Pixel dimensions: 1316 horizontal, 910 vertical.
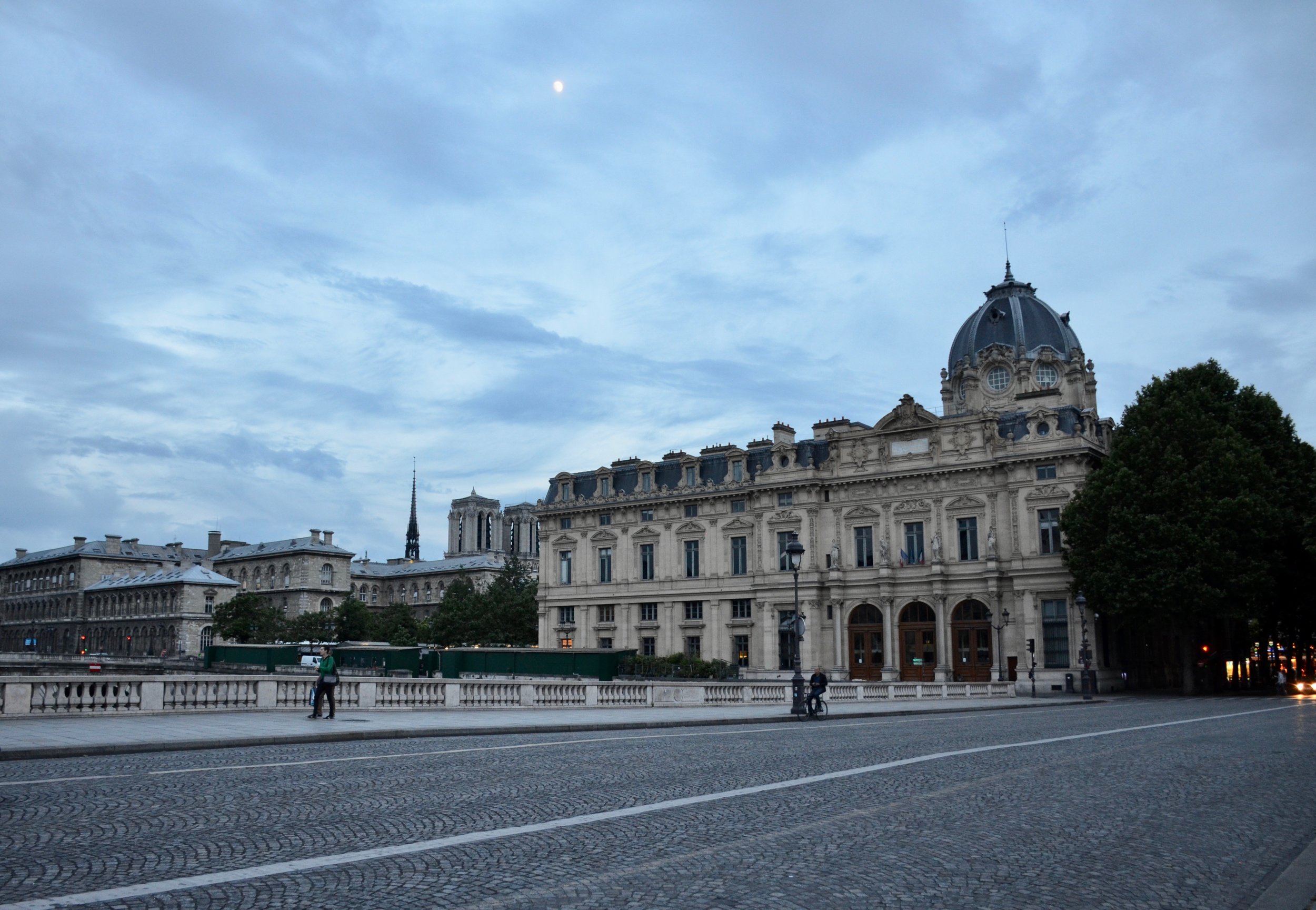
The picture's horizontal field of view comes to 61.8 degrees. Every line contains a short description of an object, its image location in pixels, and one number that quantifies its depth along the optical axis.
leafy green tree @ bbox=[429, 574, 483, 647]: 100.12
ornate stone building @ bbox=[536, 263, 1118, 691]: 62.84
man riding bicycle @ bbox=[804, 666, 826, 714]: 32.88
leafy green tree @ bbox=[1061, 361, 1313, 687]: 51.56
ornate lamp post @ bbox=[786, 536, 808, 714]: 31.55
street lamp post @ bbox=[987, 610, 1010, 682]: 62.06
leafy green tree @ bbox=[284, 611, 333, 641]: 124.69
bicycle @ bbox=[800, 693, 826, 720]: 32.59
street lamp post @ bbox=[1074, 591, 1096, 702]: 50.16
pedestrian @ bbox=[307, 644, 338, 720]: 24.73
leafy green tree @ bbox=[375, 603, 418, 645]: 121.94
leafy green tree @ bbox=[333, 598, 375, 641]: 125.56
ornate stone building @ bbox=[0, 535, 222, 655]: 135.88
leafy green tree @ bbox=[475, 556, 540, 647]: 97.62
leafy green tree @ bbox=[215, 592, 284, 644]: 123.50
